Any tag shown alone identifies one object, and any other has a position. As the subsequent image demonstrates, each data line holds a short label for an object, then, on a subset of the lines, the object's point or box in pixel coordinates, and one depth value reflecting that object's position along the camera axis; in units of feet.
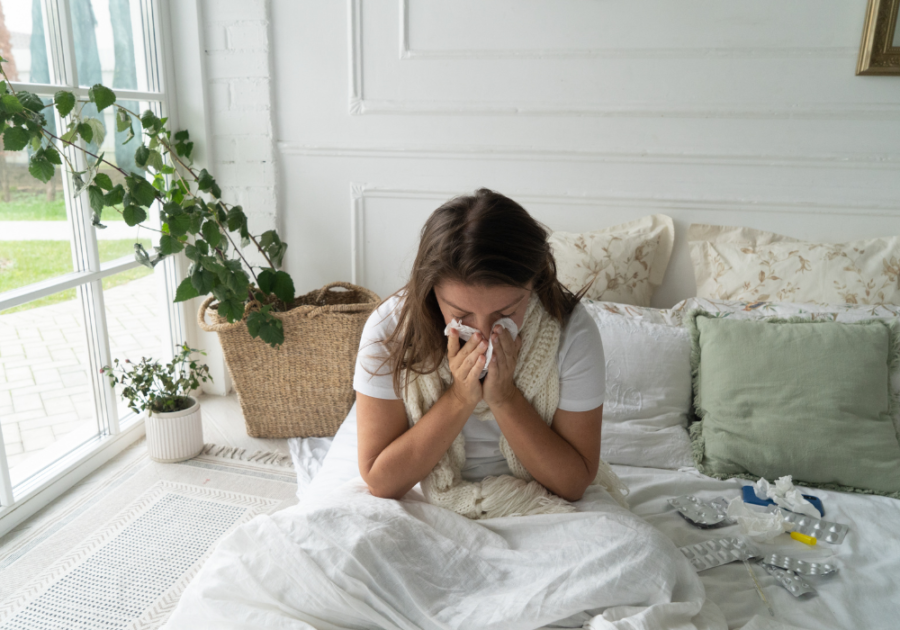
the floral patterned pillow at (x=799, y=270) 5.65
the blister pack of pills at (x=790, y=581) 3.58
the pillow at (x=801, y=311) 5.26
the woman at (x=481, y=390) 3.53
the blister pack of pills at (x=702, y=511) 4.23
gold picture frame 5.66
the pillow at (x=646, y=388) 5.16
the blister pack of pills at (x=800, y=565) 3.76
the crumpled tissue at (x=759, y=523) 4.09
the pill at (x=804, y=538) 4.06
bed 2.92
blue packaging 4.50
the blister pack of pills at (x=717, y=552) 3.81
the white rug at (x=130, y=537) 4.58
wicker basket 6.68
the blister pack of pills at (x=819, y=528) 4.14
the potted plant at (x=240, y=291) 5.51
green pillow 4.67
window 5.52
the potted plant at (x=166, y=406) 6.42
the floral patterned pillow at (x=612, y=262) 6.28
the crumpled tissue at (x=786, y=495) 4.39
